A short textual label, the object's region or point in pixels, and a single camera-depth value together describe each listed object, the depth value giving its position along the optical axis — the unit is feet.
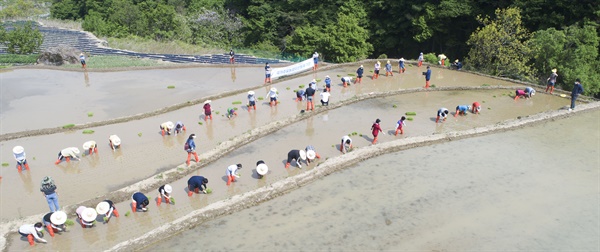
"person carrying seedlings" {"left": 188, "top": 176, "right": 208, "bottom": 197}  45.60
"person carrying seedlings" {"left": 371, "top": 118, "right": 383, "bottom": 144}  58.13
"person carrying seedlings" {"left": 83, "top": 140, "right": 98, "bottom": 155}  55.57
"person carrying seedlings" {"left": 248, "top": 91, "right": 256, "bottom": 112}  72.49
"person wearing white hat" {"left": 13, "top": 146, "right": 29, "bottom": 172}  50.75
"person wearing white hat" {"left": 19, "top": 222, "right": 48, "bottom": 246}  37.73
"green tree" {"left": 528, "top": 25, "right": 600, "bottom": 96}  90.43
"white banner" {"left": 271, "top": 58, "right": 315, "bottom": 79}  93.43
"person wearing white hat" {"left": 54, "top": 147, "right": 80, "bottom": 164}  53.78
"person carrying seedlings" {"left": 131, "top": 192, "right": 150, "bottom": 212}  42.24
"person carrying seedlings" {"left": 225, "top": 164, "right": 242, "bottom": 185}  48.16
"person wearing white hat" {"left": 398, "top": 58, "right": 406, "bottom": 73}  98.27
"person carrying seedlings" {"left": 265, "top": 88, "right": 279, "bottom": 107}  74.49
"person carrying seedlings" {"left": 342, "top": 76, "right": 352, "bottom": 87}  87.71
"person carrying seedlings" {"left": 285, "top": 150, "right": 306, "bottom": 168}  52.06
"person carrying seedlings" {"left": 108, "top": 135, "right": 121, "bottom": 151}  56.95
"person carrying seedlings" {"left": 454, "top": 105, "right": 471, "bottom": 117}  69.80
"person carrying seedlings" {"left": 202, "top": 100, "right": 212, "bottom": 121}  66.80
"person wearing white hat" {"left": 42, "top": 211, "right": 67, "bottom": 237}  38.72
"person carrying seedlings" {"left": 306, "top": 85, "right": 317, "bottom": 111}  70.13
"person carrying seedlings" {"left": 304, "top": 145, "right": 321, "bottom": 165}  52.80
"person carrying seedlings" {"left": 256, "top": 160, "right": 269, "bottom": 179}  48.75
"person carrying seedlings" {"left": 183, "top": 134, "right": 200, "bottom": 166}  51.44
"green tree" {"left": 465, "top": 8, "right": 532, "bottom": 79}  95.96
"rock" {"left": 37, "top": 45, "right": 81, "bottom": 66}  116.37
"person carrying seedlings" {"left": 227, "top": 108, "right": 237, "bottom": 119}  69.70
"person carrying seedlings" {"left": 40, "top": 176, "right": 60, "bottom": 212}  40.47
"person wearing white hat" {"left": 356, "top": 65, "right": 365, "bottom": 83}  89.09
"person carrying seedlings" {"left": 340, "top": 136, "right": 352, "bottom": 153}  56.29
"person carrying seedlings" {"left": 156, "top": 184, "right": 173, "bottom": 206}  43.04
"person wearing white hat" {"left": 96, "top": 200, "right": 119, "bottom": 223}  40.34
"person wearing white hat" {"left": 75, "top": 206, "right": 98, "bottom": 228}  39.73
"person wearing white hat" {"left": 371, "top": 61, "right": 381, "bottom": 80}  92.83
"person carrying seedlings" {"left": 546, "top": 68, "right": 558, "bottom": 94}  81.39
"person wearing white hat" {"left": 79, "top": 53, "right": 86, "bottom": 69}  103.91
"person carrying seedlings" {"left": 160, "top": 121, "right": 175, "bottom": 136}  61.61
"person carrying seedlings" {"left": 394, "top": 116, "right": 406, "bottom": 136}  62.13
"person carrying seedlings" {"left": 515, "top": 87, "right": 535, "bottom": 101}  80.12
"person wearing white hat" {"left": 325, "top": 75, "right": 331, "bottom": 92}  81.20
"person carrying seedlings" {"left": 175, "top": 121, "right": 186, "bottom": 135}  62.22
